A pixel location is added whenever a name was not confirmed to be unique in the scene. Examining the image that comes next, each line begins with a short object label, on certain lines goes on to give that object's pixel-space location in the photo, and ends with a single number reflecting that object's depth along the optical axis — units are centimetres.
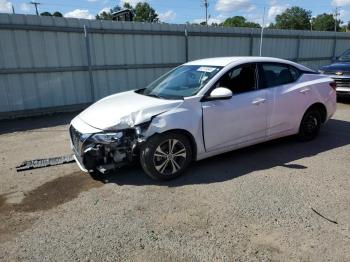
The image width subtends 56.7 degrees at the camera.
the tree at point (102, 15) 7390
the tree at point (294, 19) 8962
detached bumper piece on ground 533
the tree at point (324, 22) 9242
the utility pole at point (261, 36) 1317
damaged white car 427
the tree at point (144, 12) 7375
